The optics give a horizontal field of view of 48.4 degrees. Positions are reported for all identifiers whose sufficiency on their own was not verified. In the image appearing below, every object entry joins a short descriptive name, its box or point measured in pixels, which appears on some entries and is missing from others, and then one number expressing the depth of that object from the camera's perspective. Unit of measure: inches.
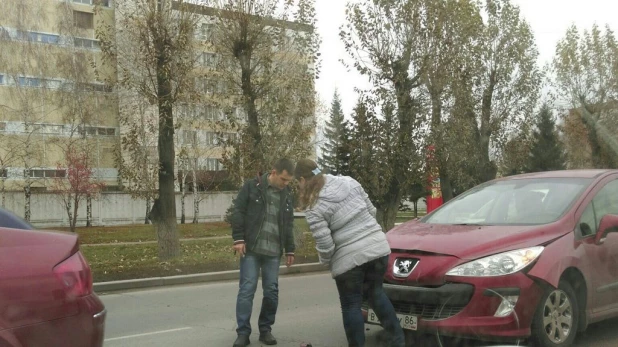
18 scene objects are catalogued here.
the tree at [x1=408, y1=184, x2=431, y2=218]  1826.0
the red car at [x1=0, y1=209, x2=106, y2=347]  149.2
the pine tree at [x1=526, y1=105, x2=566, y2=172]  1952.5
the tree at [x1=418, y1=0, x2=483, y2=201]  861.8
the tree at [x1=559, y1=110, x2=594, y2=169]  1876.2
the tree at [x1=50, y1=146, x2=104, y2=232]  1412.4
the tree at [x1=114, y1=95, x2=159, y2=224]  612.7
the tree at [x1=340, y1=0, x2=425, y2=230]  850.1
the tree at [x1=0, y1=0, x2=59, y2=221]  1347.2
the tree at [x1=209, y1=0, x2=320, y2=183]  700.7
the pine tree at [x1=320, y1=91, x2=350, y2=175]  2312.4
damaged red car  219.8
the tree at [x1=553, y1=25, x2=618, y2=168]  1734.7
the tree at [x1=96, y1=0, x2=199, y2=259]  591.5
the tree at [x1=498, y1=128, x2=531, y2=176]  1348.4
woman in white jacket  221.5
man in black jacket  265.0
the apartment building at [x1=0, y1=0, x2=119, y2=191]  1353.3
